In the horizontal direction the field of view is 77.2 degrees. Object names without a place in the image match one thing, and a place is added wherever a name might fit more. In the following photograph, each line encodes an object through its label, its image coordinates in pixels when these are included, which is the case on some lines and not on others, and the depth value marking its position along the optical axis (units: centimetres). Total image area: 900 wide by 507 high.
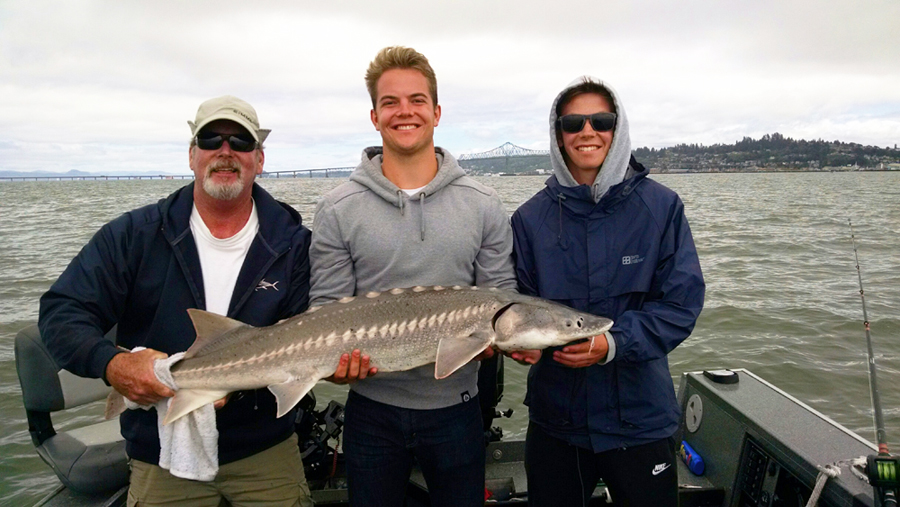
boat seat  338
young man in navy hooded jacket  282
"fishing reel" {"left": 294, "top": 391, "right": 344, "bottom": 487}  390
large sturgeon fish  291
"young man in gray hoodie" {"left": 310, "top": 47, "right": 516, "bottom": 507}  293
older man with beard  302
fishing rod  229
